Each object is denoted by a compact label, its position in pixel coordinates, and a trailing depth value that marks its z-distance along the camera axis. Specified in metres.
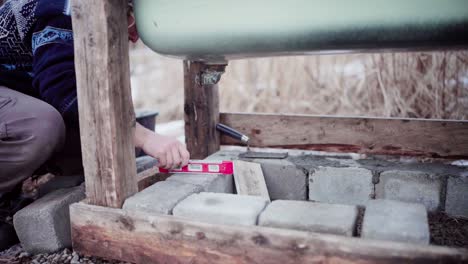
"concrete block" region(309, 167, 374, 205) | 1.59
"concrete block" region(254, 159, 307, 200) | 1.68
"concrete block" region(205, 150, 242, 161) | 1.83
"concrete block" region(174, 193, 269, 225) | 1.14
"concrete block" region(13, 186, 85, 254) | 1.38
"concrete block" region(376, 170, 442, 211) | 1.50
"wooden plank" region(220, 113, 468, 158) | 1.69
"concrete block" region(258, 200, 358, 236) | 1.05
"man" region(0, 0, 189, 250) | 1.34
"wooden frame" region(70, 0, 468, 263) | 1.00
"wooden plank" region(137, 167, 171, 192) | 1.56
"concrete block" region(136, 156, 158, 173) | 2.06
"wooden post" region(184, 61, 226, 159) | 1.92
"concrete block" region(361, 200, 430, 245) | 0.98
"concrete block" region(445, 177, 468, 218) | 1.47
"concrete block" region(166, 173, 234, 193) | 1.48
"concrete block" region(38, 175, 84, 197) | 1.64
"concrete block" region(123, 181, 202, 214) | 1.22
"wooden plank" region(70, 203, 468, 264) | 0.95
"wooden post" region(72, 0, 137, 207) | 1.17
